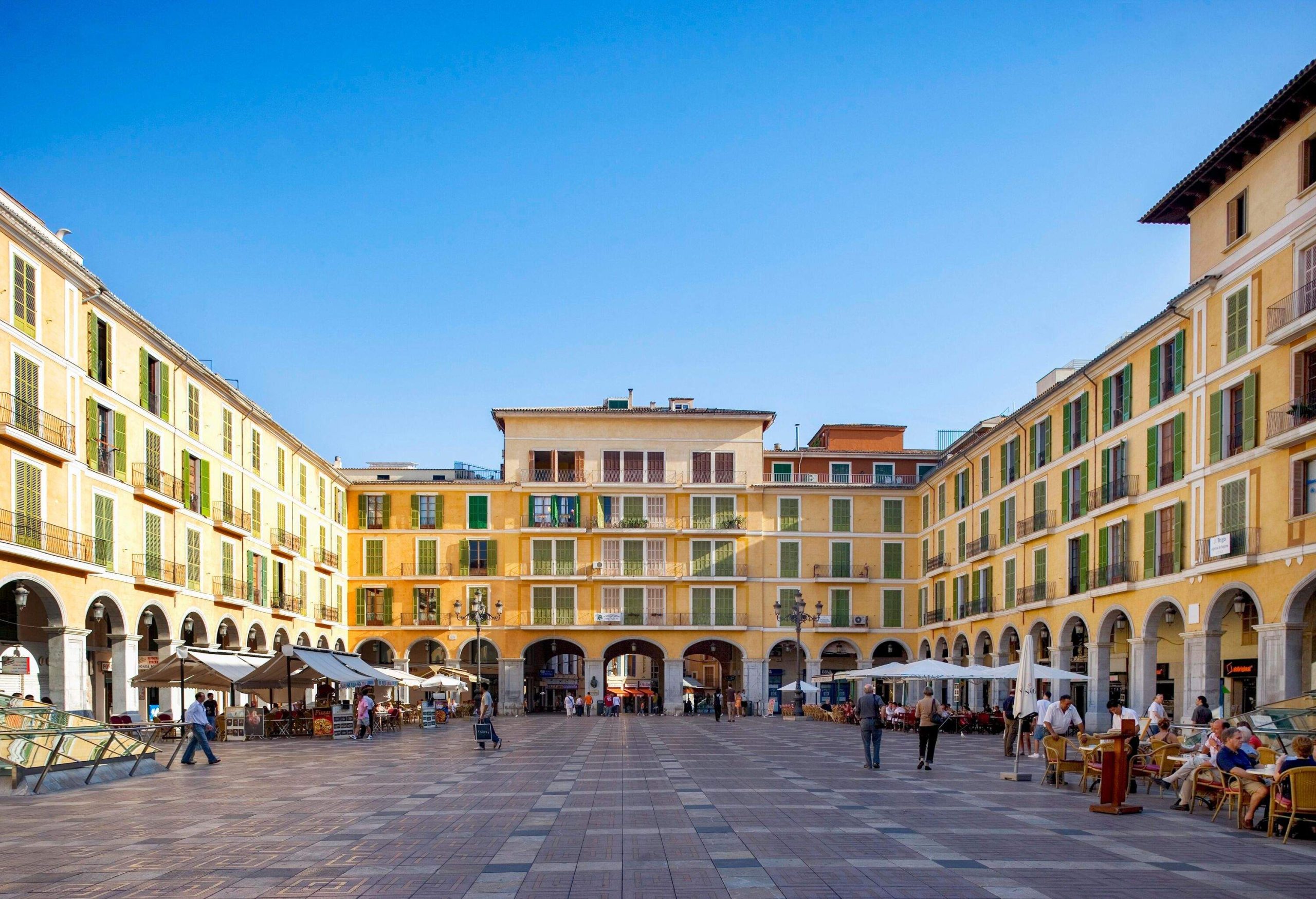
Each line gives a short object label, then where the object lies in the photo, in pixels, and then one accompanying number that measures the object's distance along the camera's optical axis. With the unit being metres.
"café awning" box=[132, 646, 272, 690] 31.09
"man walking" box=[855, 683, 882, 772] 21.42
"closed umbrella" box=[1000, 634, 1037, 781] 20.77
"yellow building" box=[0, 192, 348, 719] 29.12
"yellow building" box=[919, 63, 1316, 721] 26.64
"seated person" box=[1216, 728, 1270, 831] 13.51
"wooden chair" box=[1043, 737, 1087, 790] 18.22
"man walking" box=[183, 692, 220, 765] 23.31
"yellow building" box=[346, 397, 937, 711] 60.88
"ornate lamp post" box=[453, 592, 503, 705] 59.05
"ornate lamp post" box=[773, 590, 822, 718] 49.91
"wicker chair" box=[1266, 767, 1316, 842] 12.48
